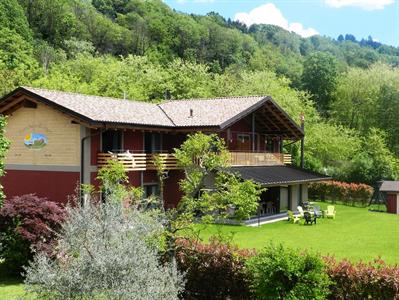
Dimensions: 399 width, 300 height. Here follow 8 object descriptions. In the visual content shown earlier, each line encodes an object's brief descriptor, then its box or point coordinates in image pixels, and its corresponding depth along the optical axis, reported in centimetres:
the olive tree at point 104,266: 923
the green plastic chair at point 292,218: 2855
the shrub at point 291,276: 1080
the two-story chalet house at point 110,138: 2492
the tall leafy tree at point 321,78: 7662
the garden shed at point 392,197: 3728
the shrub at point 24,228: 1534
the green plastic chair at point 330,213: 3108
